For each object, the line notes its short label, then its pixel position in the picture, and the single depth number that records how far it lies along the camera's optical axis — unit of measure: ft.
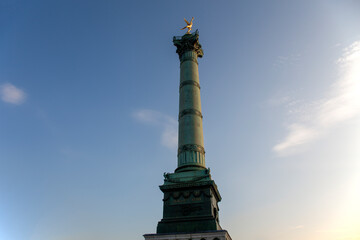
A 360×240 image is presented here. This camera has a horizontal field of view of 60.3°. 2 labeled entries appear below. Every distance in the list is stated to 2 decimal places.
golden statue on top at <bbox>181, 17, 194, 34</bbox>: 115.04
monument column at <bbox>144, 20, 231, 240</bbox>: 69.41
